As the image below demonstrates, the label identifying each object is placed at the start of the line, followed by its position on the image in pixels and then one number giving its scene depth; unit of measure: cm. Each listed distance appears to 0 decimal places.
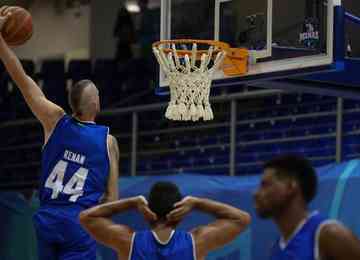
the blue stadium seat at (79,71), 2636
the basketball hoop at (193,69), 1254
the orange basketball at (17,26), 1096
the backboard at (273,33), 1278
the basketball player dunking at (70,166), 1047
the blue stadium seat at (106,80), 2514
